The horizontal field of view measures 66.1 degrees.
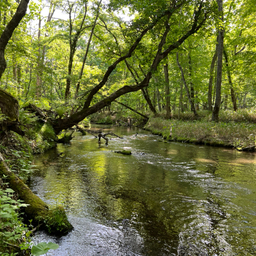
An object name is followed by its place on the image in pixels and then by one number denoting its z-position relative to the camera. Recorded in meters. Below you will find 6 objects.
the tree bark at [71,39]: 14.97
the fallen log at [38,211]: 3.54
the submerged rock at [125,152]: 11.05
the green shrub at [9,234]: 2.21
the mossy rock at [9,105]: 5.24
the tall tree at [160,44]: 9.67
